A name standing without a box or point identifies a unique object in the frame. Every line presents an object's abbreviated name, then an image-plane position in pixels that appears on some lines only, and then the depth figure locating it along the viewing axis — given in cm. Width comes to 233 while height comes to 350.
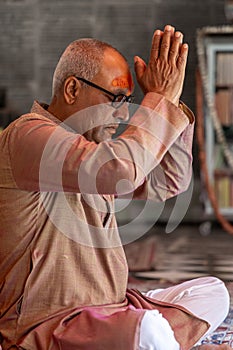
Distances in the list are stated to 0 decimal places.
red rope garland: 1137
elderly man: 317
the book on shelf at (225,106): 1140
